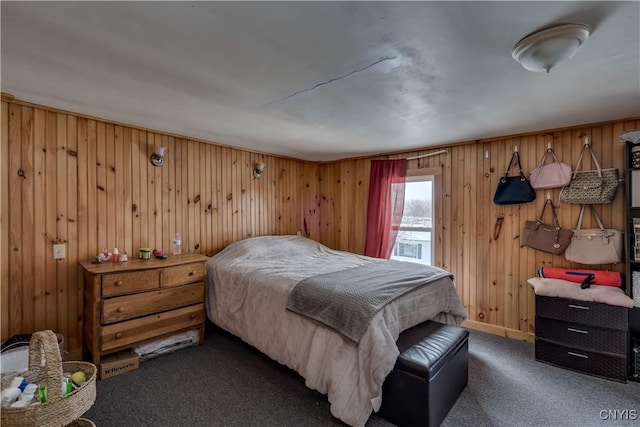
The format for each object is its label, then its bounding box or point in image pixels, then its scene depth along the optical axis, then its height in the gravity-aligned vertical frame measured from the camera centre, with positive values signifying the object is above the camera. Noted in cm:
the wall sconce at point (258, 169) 389 +55
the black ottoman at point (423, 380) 168 -102
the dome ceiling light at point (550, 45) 127 +76
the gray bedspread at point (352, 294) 183 -57
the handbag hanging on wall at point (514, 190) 294 +23
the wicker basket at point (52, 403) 127 -88
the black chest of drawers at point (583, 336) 225 -100
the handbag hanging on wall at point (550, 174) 273 +36
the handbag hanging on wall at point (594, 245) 247 -29
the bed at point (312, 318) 174 -81
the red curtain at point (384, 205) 389 +8
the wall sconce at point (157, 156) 291 +54
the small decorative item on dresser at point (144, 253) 273 -40
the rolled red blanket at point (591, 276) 246 -55
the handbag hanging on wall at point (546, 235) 274 -23
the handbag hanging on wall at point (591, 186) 251 +23
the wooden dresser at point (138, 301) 224 -76
